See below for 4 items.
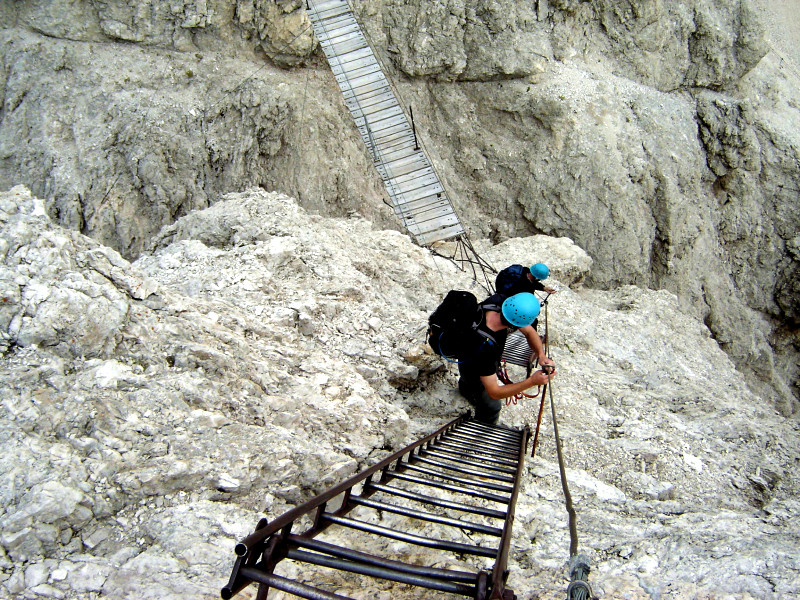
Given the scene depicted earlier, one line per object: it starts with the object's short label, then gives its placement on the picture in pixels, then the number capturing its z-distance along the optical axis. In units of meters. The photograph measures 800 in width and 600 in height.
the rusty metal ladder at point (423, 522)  2.02
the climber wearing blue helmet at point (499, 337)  4.63
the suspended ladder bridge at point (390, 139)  12.27
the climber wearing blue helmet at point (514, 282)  6.29
